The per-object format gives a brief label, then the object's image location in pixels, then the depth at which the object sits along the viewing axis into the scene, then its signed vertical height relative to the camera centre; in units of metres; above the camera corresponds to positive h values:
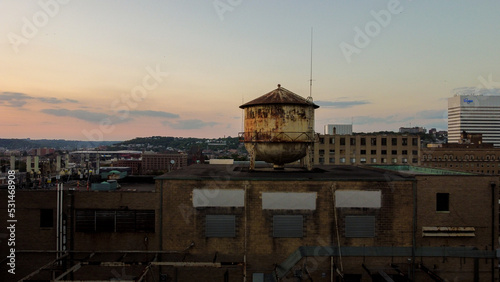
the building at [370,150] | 83.62 -1.65
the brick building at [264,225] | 17.72 -4.75
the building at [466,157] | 107.00 -4.50
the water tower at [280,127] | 20.33 +1.03
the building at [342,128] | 115.89 +5.73
